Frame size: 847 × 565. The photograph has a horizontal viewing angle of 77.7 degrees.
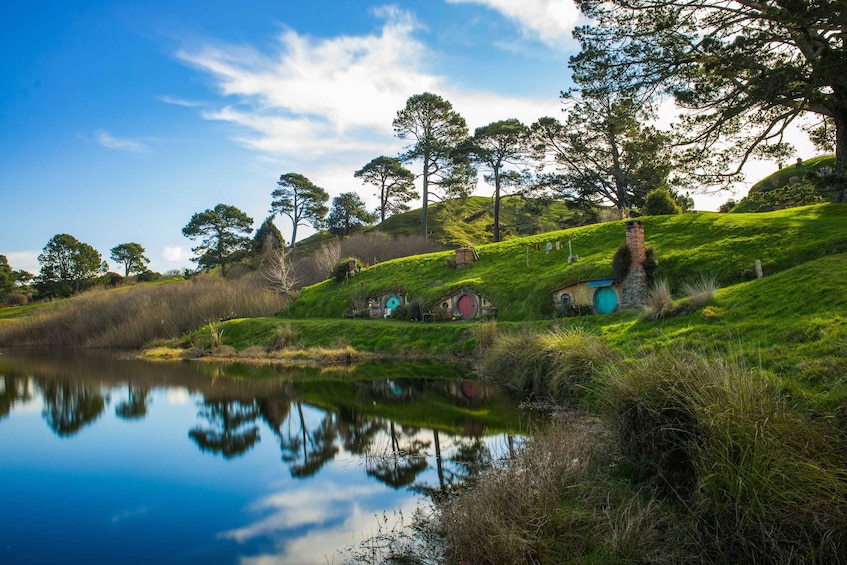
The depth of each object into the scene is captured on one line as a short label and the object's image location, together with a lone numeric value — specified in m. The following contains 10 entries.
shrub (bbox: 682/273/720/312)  16.61
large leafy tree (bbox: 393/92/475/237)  55.81
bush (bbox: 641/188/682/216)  35.38
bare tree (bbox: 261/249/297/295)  52.19
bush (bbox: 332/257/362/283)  47.44
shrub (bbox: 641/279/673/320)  17.47
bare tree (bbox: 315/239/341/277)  53.61
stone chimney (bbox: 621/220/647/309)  24.97
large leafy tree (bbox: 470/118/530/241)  53.12
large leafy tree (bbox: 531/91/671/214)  45.31
